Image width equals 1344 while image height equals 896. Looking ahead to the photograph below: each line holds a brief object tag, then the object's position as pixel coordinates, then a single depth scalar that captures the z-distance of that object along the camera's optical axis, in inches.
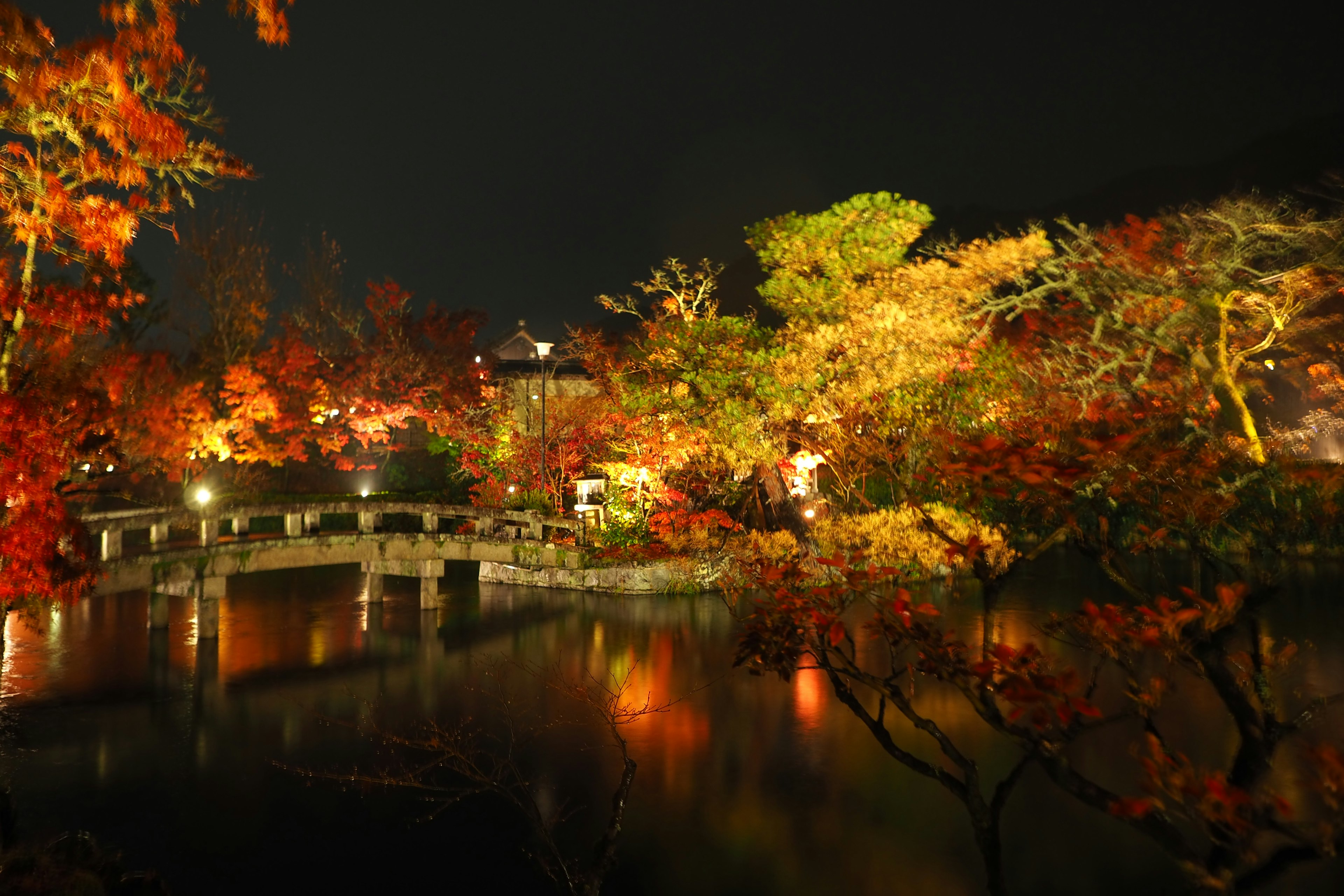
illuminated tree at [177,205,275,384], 1005.2
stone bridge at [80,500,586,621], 482.6
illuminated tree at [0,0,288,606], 260.8
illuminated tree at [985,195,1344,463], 677.3
